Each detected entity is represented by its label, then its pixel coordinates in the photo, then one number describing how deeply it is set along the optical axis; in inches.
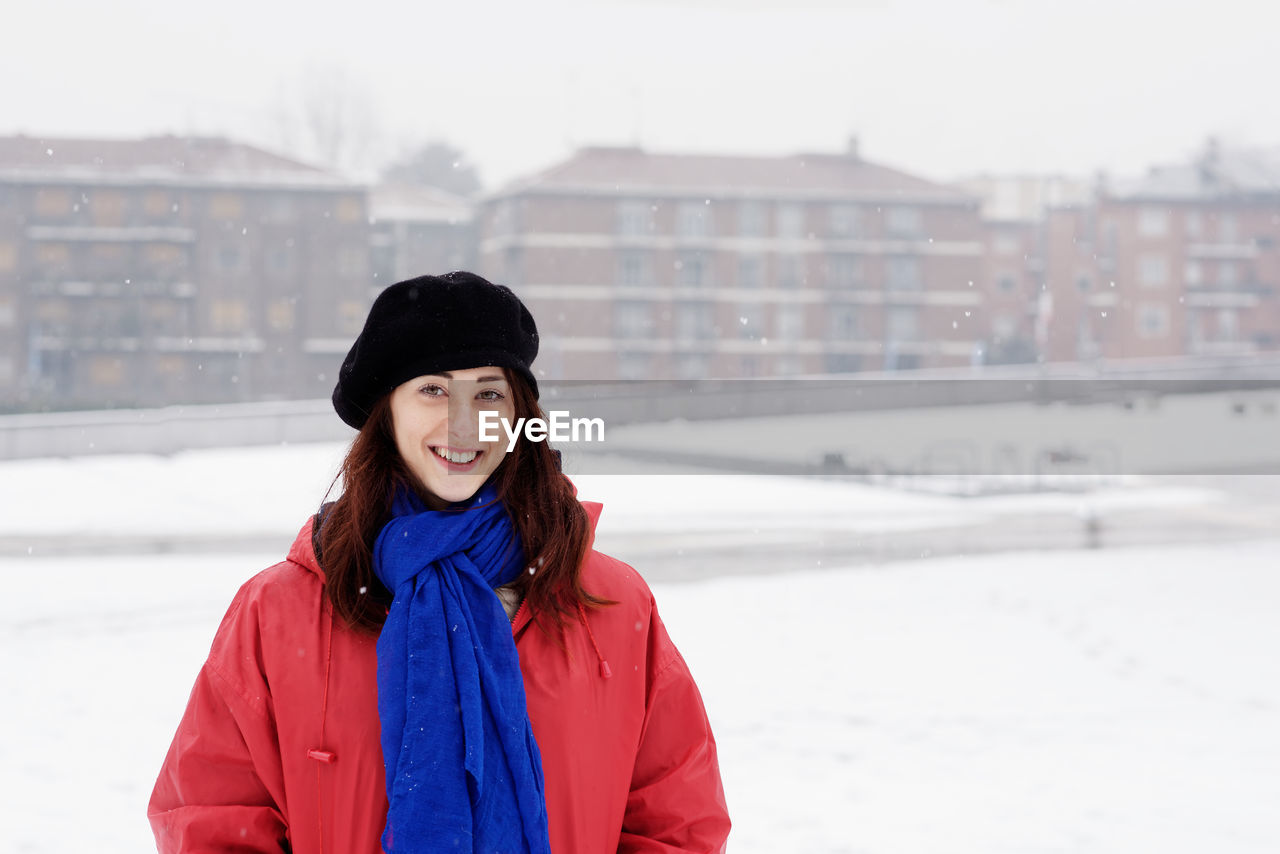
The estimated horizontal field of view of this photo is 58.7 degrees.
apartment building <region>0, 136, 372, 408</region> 1497.3
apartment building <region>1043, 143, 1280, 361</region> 1894.7
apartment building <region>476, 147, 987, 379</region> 1625.2
